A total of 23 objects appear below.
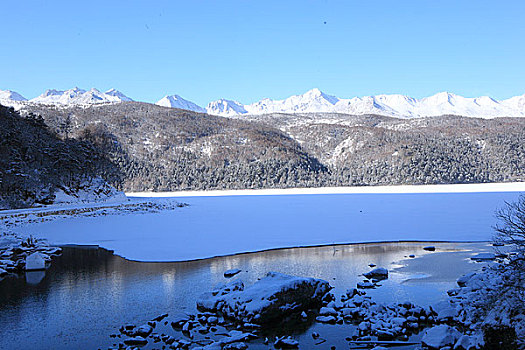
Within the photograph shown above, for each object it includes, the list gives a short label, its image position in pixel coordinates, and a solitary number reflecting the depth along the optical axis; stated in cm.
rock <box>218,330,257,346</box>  966
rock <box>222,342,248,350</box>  938
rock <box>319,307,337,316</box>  1159
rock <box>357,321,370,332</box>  1038
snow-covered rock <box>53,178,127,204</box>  4631
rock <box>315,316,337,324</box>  1127
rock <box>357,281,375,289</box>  1410
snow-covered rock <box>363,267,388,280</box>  1549
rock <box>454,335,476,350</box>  888
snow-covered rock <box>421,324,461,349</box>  921
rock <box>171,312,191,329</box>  1089
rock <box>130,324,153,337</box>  1027
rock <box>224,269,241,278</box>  1612
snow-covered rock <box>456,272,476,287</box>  1399
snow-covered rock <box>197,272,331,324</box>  1150
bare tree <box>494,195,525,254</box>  1006
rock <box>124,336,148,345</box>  982
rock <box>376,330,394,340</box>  1000
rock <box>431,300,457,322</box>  1093
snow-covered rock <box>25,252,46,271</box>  1786
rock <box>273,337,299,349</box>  966
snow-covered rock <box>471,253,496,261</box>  1783
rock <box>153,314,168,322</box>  1131
